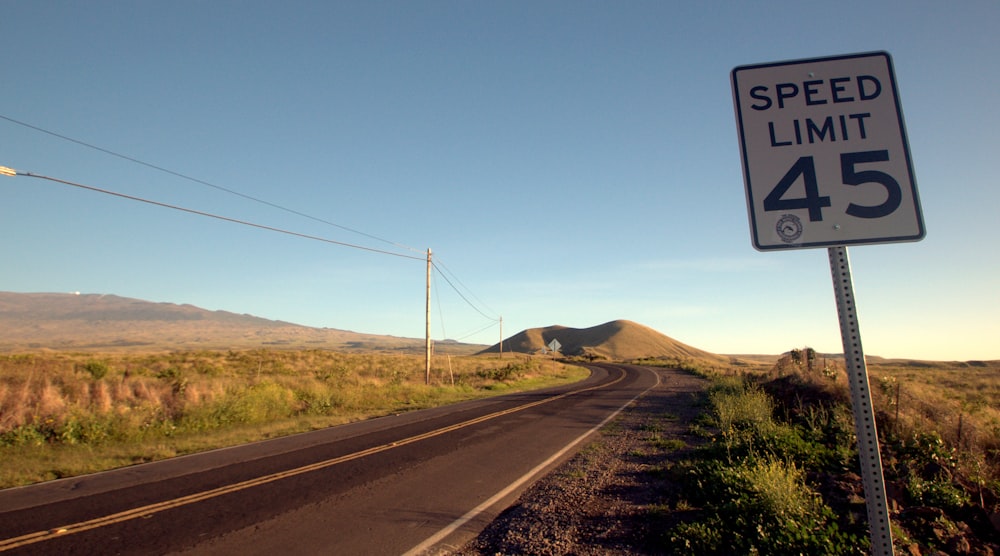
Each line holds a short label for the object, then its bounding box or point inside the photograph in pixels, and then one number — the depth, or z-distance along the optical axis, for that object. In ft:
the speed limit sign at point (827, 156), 7.48
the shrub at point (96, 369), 64.59
